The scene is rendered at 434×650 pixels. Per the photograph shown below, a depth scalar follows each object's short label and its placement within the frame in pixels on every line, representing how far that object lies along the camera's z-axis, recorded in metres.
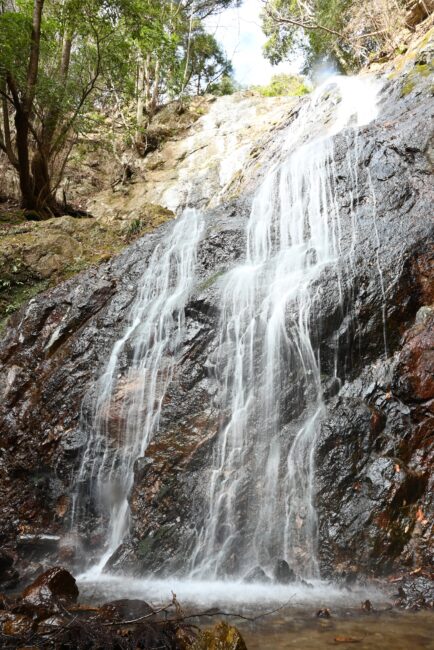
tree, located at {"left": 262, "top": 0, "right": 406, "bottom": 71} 15.97
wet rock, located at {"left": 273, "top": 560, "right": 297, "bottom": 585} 5.01
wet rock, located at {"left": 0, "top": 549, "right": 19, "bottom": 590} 5.26
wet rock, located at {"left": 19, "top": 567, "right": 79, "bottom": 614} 3.82
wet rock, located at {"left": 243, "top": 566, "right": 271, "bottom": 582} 5.07
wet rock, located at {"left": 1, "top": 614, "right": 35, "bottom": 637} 3.31
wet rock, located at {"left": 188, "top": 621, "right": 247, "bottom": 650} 3.03
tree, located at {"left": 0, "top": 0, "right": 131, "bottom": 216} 11.05
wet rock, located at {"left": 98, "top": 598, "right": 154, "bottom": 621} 3.66
